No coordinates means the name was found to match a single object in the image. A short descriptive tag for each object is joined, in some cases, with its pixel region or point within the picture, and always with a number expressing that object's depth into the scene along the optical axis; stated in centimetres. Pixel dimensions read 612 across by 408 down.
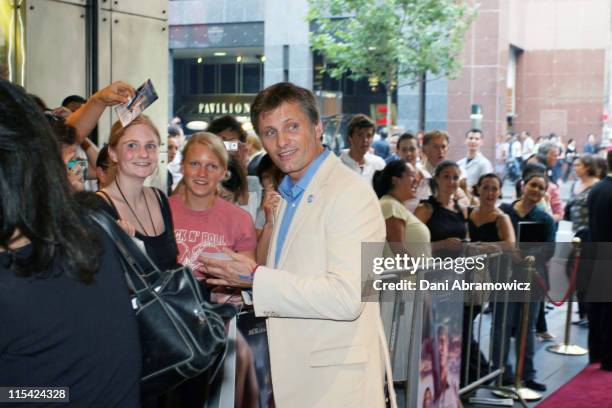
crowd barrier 509
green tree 1906
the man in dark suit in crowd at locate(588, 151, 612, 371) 756
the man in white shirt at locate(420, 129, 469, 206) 980
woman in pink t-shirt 459
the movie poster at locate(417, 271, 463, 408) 511
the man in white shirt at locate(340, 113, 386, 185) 916
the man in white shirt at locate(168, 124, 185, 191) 1042
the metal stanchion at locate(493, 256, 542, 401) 679
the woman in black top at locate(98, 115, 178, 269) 386
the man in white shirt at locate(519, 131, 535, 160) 2592
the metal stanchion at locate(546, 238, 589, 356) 858
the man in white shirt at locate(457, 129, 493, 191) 1121
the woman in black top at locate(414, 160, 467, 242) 716
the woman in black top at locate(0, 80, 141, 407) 174
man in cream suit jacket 275
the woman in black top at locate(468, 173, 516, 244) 775
